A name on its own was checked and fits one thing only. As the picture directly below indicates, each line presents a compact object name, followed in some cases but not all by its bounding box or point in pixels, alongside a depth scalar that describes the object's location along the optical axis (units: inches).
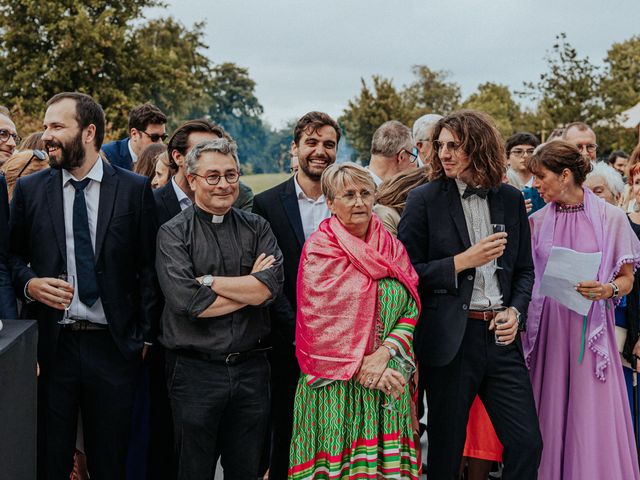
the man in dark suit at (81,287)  156.5
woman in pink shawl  152.9
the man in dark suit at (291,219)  179.8
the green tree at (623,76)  1150.3
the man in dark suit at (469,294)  159.0
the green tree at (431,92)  2297.0
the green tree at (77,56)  1017.5
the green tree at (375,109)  1898.4
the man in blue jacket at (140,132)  306.2
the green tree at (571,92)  1053.8
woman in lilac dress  176.6
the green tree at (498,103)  2052.2
